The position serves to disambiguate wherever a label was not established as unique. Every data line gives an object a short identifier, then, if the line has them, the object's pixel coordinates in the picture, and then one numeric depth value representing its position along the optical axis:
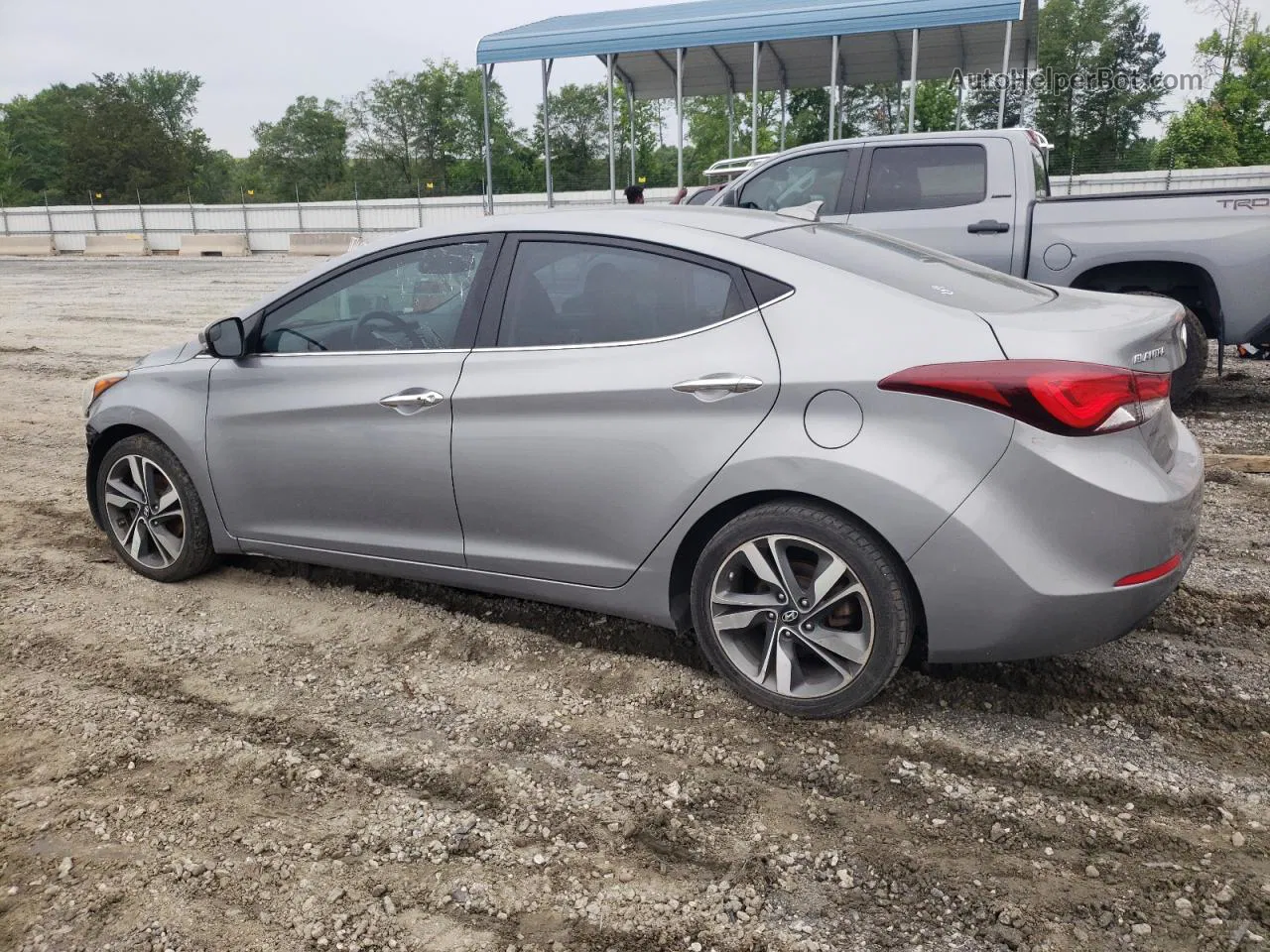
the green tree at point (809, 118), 42.16
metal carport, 15.48
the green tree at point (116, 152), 74.00
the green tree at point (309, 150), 82.62
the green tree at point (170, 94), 104.98
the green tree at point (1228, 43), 54.50
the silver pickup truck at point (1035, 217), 7.00
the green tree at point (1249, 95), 46.28
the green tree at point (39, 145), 80.50
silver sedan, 2.92
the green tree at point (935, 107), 49.88
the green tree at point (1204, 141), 40.62
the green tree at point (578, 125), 48.12
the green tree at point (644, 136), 41.62
